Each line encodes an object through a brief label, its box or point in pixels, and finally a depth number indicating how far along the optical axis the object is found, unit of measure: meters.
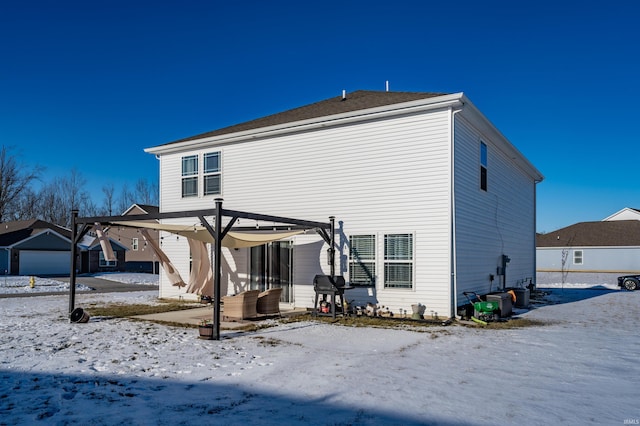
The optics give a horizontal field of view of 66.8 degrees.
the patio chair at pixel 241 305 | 11.15
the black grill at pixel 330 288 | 11.34
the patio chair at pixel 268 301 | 11.71
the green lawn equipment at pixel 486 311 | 11.04
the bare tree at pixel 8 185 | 45.53
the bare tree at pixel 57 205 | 53.50
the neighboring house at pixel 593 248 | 36.31
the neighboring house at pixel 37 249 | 33.66
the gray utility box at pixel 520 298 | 14.22
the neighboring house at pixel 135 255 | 45.50
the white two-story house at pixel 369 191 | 11.39
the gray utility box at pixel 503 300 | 11.59
